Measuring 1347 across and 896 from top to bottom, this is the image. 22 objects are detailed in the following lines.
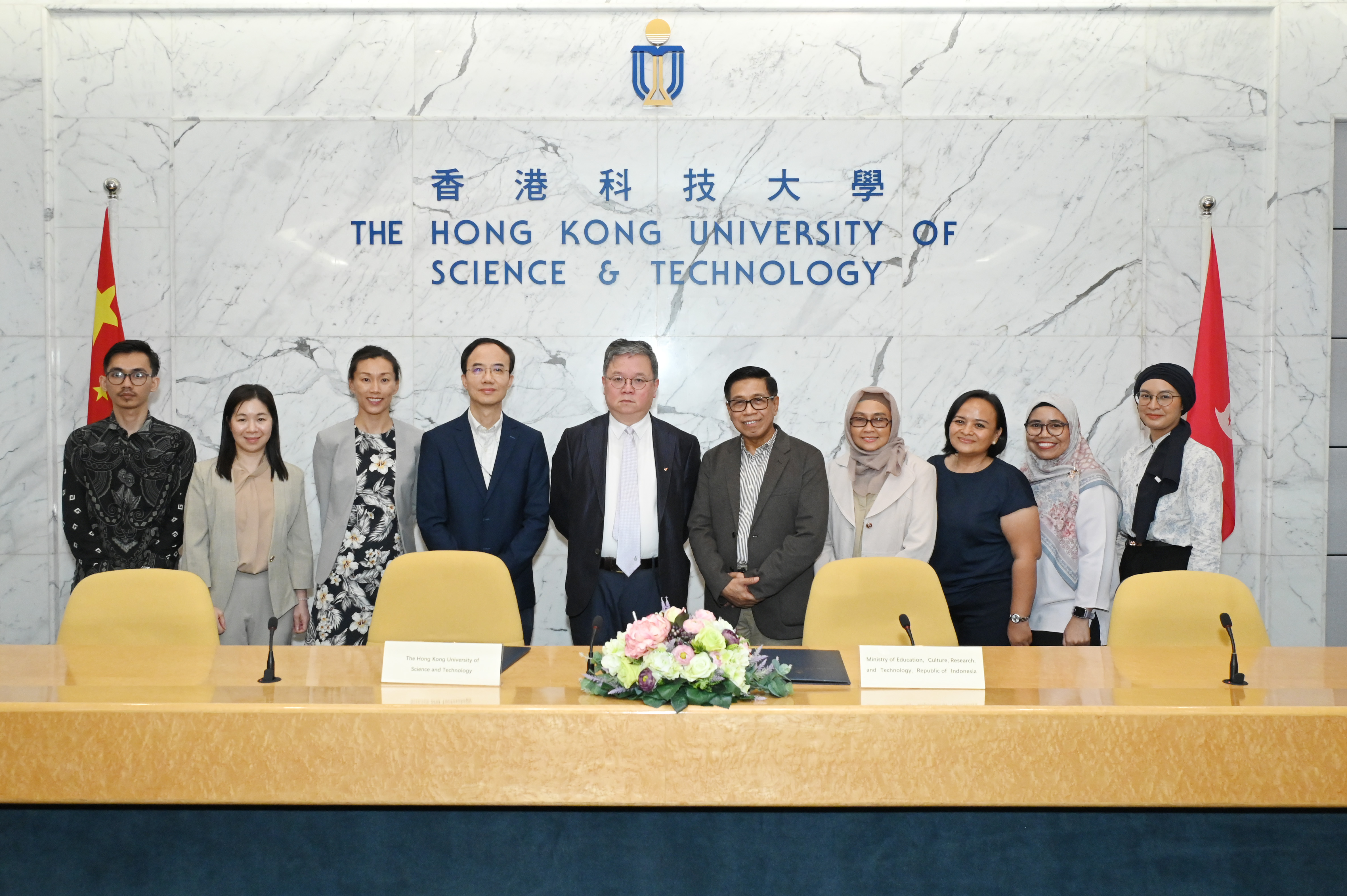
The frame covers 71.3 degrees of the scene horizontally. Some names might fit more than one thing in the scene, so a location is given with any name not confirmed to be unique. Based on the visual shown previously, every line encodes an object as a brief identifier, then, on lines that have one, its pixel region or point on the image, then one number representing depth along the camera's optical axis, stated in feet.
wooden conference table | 6.33
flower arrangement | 6.47
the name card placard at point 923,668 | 7.03
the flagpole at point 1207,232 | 16.10
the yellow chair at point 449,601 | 9.87
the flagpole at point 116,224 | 16.26
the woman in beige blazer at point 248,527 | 12.64
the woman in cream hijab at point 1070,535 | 12.36
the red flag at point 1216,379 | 15.96
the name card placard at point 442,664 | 7.25
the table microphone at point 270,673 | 7.43
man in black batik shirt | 13.34
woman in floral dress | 12.60
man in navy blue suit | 12.57
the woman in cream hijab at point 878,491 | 11.82
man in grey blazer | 11.80
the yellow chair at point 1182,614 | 9.37
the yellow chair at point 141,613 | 9.46
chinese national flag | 16.06
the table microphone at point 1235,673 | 7.25
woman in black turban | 12.48
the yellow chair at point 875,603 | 9.71
